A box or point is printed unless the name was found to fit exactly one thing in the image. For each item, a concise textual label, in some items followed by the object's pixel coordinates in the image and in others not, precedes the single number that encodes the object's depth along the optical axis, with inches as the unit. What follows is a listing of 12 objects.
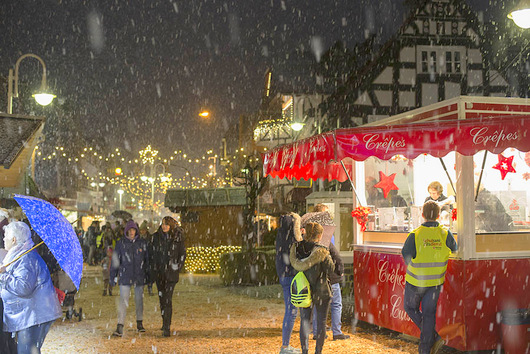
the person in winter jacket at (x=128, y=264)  379.6
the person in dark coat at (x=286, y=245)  326.0
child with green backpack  280.5
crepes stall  312.0
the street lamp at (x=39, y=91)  714.9
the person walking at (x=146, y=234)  386.7
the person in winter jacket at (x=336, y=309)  356.0
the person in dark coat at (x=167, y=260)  372.8
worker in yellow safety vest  285.3
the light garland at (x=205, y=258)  907.4
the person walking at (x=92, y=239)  1001.5
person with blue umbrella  200.7
